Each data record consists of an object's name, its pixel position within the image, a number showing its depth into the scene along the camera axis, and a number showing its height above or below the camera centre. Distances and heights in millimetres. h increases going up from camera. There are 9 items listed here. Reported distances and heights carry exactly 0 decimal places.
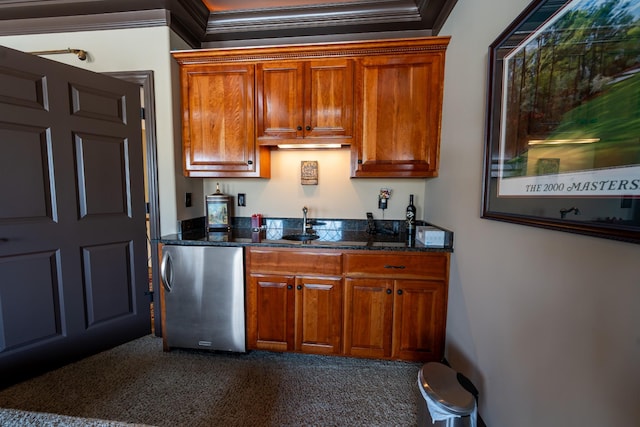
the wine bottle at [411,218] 2240 -173
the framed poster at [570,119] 657 +268
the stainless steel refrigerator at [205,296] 1919 -755
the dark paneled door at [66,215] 1653 -126
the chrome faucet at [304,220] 2369 -202
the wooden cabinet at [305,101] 2029 +808
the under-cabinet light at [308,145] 2143 +461
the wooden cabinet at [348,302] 1814 -771
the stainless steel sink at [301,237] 2274 -347
